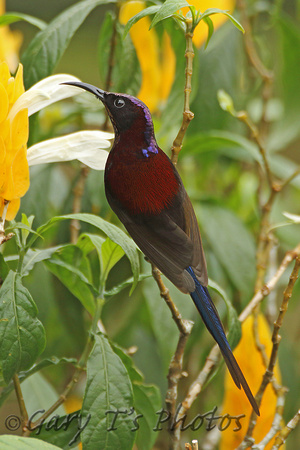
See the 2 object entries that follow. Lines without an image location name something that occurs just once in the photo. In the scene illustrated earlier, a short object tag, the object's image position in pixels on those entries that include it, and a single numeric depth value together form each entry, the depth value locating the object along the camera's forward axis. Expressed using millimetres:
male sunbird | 2476
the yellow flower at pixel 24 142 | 2465
